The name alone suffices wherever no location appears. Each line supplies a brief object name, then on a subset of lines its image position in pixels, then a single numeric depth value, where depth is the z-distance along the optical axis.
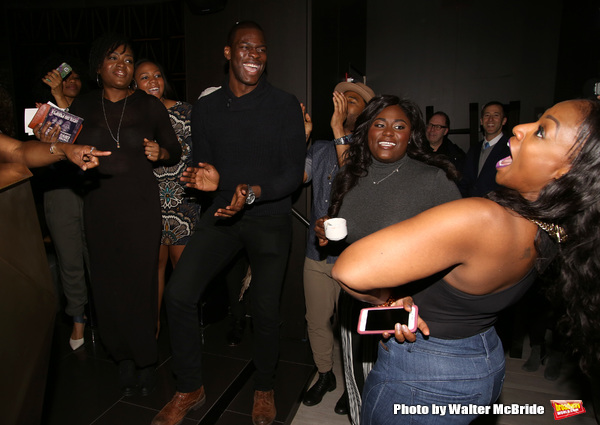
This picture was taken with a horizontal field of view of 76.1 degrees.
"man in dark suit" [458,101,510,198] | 3.49
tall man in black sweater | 2.12
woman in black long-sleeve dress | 2.22
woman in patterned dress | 2.63
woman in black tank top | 0.90
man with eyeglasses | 4.19
